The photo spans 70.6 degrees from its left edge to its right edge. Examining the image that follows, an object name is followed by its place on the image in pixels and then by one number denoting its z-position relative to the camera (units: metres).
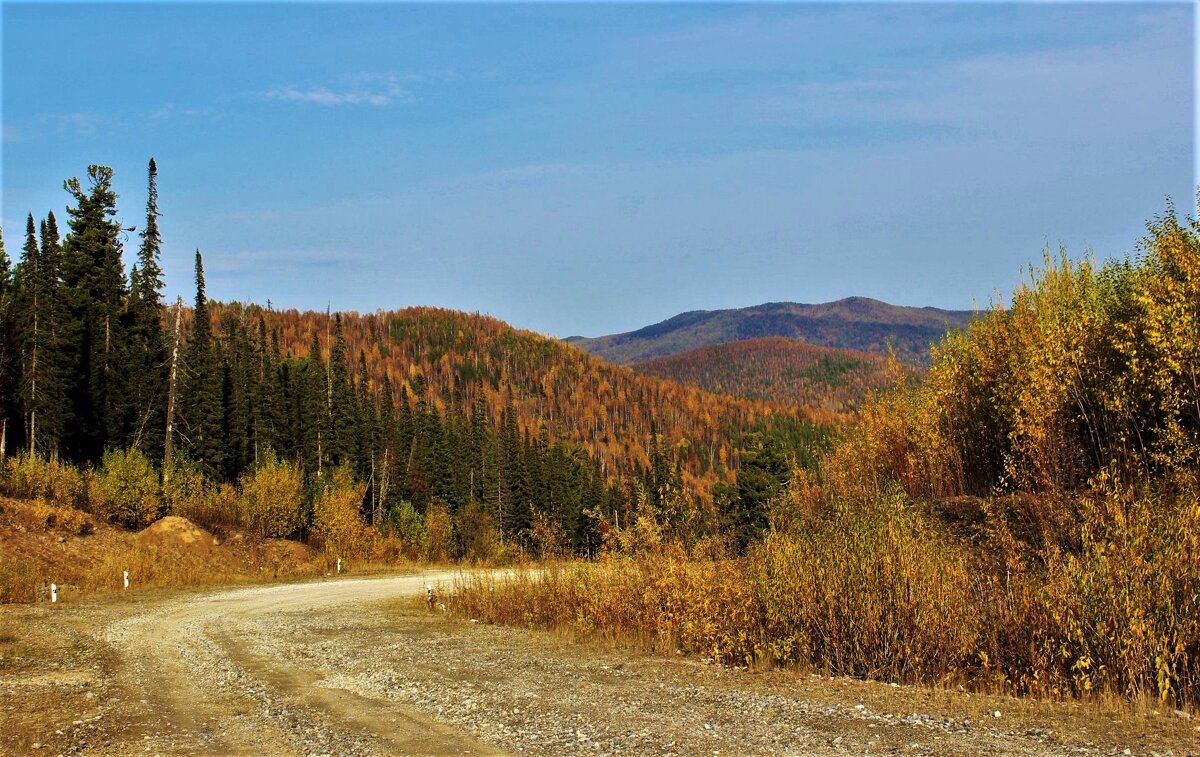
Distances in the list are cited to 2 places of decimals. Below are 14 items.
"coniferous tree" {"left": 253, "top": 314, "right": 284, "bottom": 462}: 72.69
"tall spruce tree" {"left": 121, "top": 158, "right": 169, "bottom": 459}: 57.19
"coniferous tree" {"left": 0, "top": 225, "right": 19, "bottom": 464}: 50.62
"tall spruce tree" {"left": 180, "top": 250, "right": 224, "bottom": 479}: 62.31
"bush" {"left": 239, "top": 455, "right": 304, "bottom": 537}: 47.84
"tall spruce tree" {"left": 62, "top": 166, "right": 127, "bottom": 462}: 55.06
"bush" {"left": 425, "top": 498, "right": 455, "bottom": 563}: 61.44
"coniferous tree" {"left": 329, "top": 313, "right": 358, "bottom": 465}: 81.56
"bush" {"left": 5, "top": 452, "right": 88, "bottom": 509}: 37.59
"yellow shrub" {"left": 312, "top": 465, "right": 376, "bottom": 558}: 51.00
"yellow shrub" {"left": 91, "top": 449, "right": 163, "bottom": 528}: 39.66
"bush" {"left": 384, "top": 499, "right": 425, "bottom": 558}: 60.47
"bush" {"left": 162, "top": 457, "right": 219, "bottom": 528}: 43.38
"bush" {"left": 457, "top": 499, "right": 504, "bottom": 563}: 58.12
